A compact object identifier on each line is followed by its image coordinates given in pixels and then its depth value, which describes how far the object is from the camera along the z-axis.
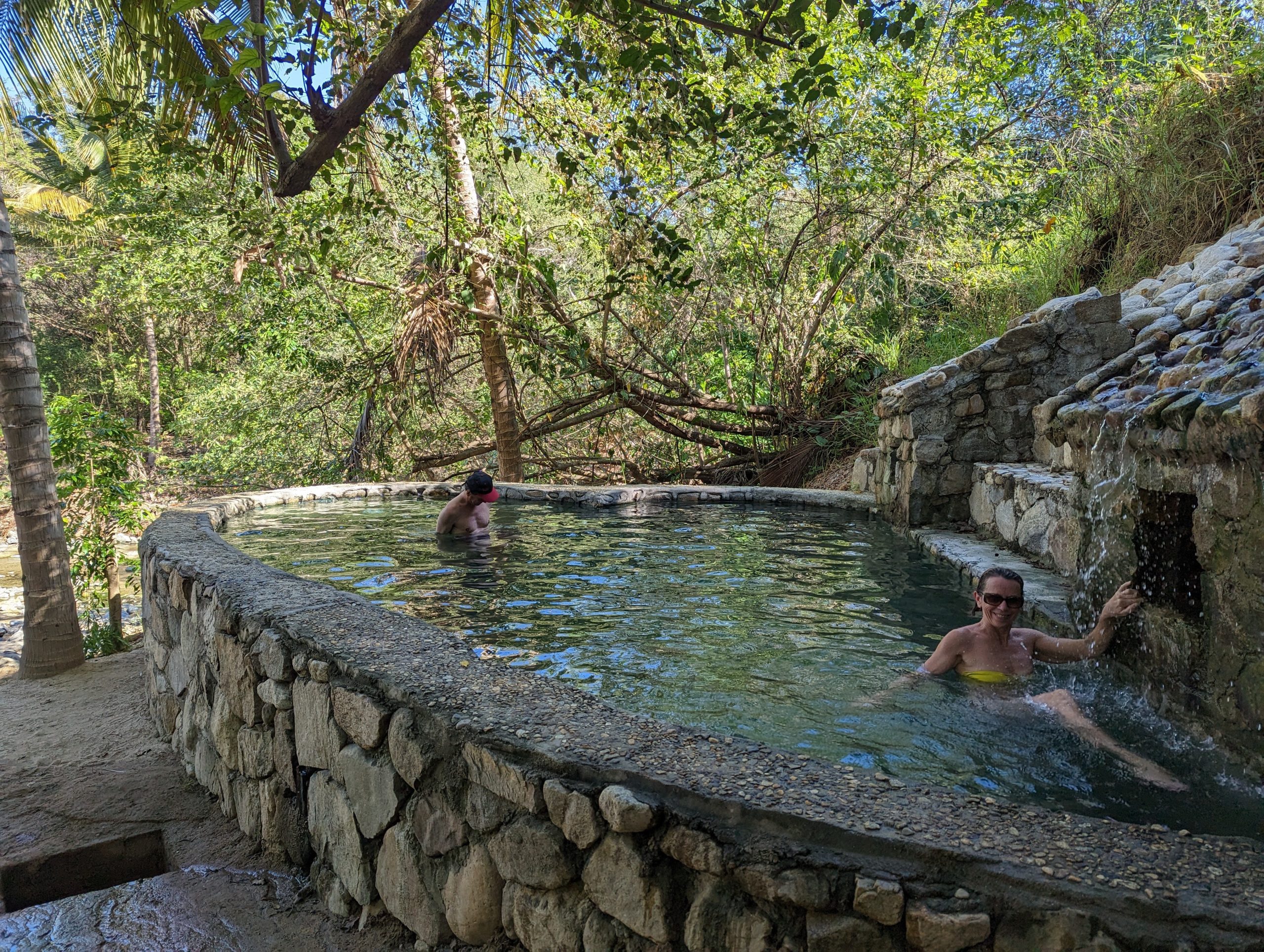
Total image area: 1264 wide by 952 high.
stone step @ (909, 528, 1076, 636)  4.57
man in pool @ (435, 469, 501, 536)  7.55
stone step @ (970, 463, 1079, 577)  5.38
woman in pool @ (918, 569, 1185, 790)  3.99
